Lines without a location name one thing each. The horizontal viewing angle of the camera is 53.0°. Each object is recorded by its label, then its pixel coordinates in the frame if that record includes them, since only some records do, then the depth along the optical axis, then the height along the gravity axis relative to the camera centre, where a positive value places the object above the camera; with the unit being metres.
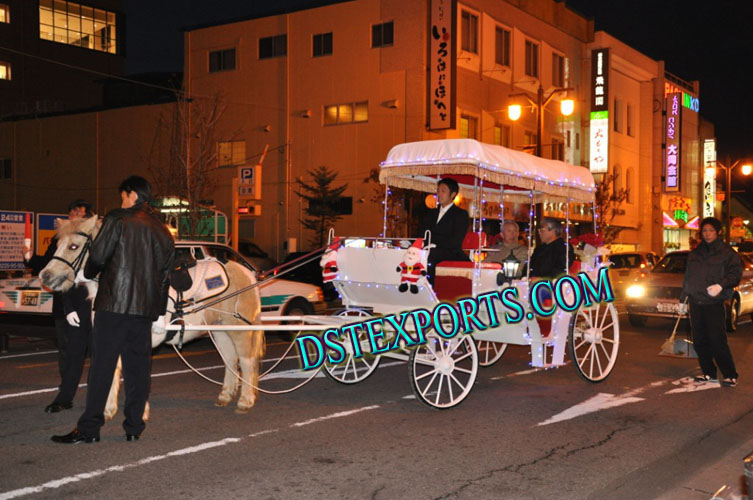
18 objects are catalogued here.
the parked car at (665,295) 14.95 -1.12
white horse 6.41 -0.75
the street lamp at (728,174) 36.12 +3.19
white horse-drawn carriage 7.81 -0.70
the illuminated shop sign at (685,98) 45.76 +9.21
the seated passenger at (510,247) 10.07 -0.11
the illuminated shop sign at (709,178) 49.47 +4.07
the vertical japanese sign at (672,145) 43.47 +5.52
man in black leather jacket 5.96 -0.50
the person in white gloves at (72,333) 6.98 -0.93
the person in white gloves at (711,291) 8.98 -0.61
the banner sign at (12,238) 15.48 -0.04
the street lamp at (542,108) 21.20 +3.83
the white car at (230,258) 10.88 -0.94
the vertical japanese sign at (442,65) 28.08 +6.51
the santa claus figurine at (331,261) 8.67 -0.27
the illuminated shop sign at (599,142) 37.16 +4.84
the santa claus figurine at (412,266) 7.71 -0.29
